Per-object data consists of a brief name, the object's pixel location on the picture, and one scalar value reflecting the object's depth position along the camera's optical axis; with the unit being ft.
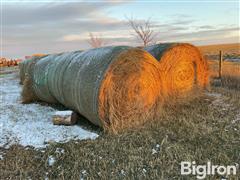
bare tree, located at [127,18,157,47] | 47.91
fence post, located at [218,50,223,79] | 24.97
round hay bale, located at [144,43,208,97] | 15.76
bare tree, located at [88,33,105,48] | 66.82
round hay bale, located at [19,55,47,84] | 20.07
